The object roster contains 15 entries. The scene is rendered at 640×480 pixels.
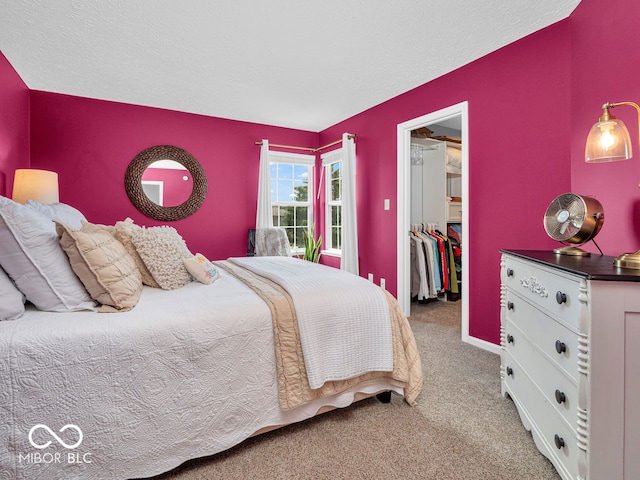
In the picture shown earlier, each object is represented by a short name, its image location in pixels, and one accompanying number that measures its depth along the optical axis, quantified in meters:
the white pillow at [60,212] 1.77
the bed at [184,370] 1.10
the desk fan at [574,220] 1.48
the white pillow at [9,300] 1.17
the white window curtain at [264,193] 4.32
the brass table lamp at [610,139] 1.37
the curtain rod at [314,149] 4.31
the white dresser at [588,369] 1.05
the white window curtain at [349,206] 3.97
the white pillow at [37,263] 1.23
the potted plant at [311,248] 4.59
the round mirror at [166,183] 3.72
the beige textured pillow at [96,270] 1.35
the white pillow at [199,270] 1.92
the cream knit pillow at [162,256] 1.78
